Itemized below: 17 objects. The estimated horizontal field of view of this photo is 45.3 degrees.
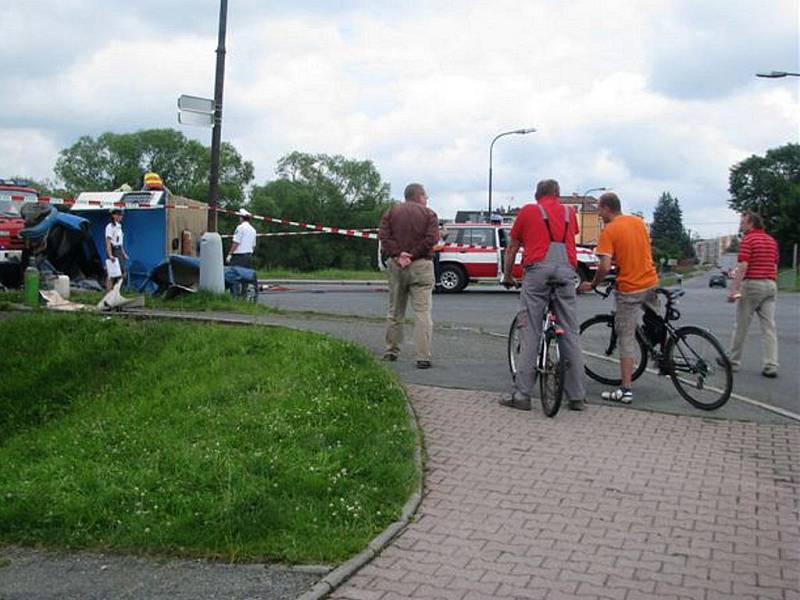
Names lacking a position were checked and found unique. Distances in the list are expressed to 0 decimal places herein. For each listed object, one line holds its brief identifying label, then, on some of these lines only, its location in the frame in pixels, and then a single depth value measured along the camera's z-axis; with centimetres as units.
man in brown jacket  946
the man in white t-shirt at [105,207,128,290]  1542
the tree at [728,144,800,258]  10406
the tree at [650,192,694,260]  13948
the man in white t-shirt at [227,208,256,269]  1745
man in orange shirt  820
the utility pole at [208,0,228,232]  1412
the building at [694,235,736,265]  17952
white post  1420
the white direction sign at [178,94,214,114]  1354
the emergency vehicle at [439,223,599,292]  2438
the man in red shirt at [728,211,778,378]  1026
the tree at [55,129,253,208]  8569
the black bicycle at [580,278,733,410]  809
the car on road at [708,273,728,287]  5906
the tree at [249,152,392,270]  9194
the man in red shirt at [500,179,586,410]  779
